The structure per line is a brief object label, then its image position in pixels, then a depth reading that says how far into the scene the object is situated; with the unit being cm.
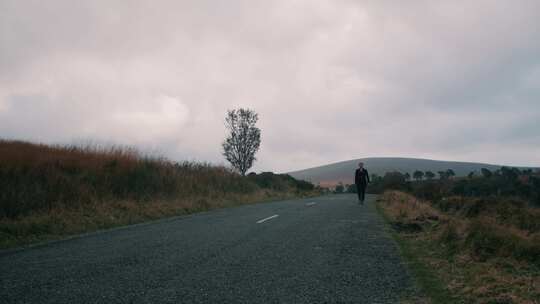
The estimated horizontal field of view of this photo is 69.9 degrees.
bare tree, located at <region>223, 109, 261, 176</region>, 4850
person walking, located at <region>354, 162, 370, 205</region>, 1933
